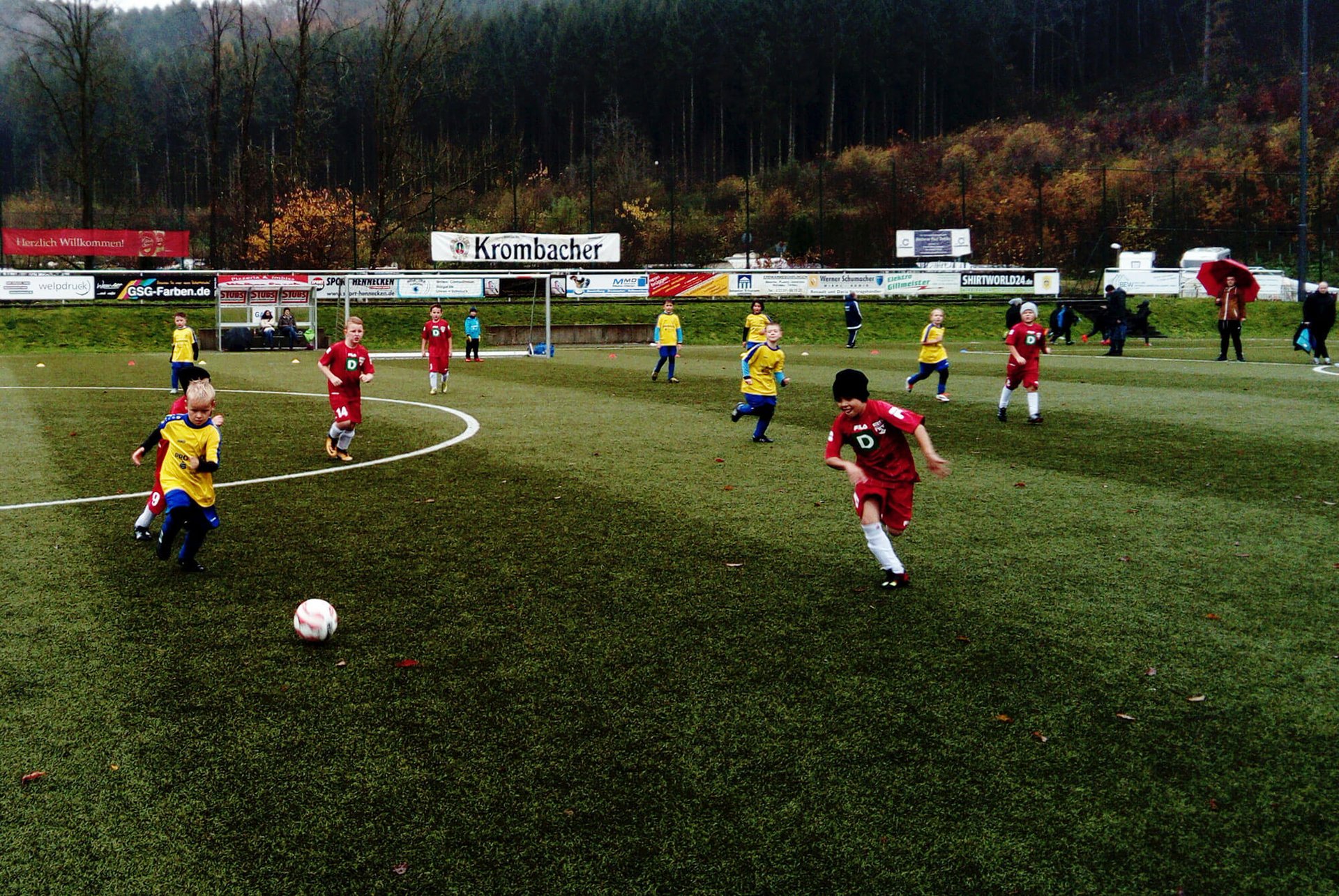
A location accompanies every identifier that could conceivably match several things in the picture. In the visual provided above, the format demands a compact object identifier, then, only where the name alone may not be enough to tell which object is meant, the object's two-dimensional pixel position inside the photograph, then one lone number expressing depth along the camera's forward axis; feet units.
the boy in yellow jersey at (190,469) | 25.08
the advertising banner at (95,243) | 161.79
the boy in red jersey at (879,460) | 23.76
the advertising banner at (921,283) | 156.97
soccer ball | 19.95
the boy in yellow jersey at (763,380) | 47.96
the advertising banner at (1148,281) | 162.91
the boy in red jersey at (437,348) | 69.31
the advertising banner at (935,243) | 183.21
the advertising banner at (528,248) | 154.81
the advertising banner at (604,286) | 149.69
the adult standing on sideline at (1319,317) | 85.40
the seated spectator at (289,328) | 128.88
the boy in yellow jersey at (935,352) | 63.00
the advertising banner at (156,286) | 139.85
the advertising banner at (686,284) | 153.28
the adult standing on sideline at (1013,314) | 92.27
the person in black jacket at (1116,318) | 106.01
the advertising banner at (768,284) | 156.35
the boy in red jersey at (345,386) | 43.91
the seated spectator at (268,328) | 127.34
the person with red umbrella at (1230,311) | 87.86
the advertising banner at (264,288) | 127.75
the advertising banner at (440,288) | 142.72
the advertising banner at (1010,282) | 157.89
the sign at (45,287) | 134.51
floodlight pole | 136.46
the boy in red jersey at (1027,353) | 51.34
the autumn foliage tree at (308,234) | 198.18
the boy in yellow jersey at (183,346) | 69.41
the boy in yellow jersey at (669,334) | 78.18
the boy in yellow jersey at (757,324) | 61.39
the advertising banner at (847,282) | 157.28
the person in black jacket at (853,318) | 121.08
